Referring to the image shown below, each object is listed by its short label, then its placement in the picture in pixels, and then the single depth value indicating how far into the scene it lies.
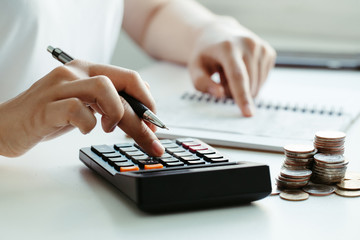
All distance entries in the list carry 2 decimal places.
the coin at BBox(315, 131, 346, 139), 0.73
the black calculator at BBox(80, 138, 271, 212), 0.65
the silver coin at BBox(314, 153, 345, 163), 0.71
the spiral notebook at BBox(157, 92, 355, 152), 0.83
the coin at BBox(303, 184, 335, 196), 0.70
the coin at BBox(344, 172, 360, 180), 0.73
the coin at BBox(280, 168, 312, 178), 0.70
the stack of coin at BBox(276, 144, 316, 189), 0.70
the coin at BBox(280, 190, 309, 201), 0.69
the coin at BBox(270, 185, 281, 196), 0.70
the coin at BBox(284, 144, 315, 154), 0.72
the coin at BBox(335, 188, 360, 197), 0.70
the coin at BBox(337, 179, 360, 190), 0.71
